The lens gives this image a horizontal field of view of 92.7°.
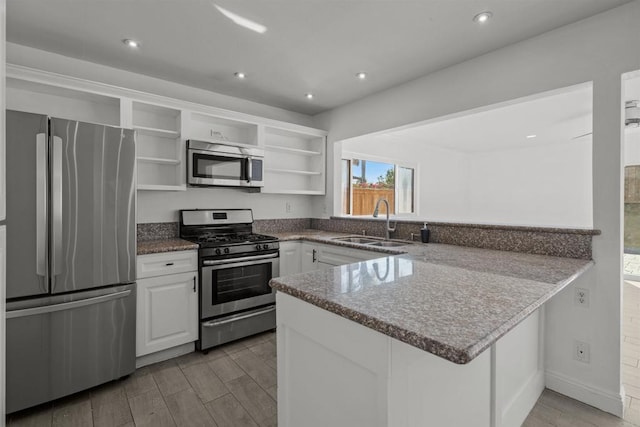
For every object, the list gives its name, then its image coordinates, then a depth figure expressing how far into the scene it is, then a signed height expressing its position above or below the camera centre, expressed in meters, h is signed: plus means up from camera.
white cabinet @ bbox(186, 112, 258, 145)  3.11 +0.89
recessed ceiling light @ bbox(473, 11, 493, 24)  1.91 +1.24
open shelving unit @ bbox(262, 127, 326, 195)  3.73 +0.64
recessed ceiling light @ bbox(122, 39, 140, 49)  2.28 +1.27
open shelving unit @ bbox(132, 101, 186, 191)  2.80 +0.61
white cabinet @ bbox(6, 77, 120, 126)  2.31 +0.89
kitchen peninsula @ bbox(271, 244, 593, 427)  0.89 -0.42
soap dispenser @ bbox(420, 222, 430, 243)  2.84 -0.22
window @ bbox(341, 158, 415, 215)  4.69 +0.43
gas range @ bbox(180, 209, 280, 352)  2.63 -0.62
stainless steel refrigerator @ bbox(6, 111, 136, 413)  1.79 -0.30
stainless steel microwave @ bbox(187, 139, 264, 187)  2.87 +0.46
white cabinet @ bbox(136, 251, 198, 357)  2.35 -0.80
